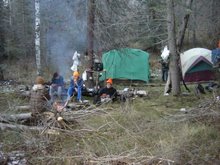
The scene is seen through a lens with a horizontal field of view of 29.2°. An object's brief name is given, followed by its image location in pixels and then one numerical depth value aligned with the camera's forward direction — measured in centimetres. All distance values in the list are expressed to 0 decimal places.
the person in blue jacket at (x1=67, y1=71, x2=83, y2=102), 1376
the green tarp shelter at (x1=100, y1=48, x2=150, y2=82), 1941
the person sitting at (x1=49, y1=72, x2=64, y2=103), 1448
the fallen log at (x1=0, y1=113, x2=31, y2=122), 888
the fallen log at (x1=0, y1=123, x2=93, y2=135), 820
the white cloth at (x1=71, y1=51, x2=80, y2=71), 1612
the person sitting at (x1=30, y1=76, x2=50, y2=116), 942
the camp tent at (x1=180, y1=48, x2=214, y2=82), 1886
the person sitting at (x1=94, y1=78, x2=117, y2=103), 1319
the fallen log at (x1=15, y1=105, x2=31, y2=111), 1088
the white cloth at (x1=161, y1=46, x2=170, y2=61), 1462
